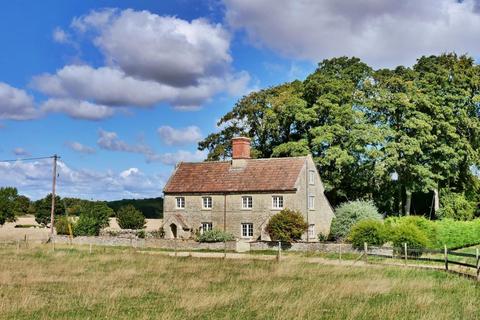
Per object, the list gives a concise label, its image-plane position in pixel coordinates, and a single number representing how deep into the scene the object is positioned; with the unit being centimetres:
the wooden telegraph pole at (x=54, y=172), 5375
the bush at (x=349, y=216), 4559
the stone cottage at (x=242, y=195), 4769
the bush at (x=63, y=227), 5278
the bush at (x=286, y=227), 4275
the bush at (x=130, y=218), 5950
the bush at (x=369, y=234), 3772
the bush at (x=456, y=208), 5188
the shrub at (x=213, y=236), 4475
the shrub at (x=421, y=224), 3875
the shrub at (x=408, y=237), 3684
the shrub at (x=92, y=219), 5216
